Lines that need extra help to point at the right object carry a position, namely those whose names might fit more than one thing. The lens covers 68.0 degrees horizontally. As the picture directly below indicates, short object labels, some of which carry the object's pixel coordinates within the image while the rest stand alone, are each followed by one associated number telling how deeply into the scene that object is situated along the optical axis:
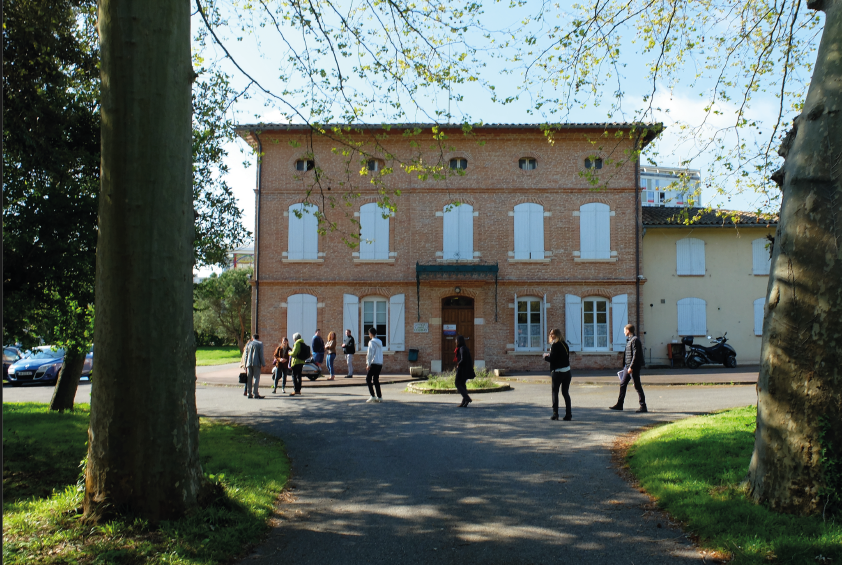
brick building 22.52
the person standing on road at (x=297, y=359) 15.62
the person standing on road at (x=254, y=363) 14.79
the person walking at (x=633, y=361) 11.24
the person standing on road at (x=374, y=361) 13.48
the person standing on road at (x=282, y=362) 16.89
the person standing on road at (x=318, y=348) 21.00
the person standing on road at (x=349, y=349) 21.22
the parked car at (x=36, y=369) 21.78
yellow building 23.41
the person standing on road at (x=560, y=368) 10.48
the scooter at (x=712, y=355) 22.41
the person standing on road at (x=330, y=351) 20.89
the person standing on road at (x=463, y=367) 12.41
